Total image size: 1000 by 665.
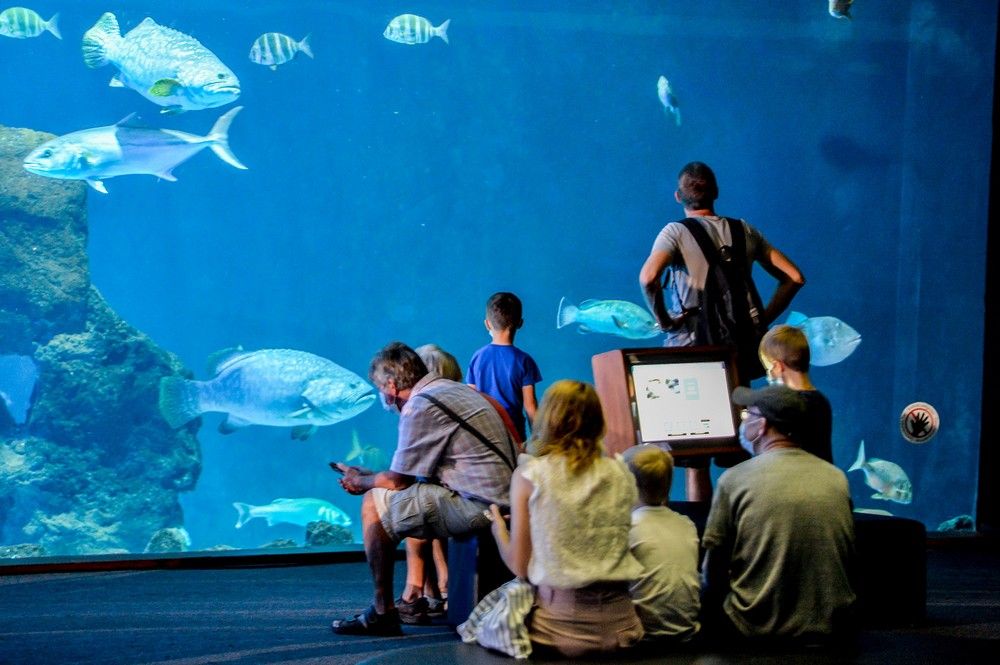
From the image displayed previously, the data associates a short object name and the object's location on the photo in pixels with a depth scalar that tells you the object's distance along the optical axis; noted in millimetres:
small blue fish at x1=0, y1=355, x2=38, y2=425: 14719
